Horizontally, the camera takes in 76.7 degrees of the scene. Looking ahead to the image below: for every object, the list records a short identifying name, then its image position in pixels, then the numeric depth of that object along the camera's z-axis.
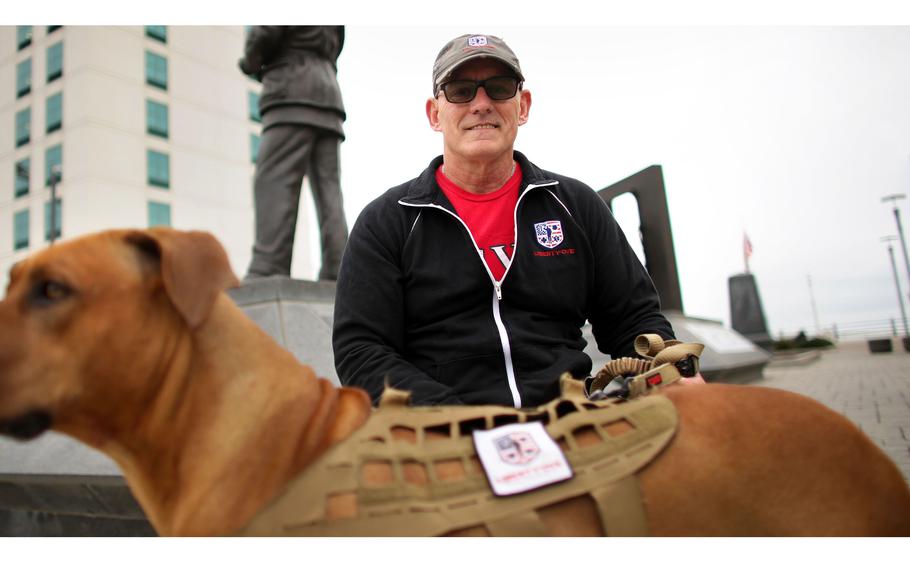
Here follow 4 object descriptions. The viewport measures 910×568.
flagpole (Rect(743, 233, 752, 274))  19.85
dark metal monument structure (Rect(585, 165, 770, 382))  8.39
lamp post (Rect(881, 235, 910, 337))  12.13
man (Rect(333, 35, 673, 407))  1.97
